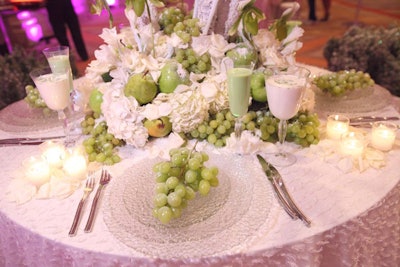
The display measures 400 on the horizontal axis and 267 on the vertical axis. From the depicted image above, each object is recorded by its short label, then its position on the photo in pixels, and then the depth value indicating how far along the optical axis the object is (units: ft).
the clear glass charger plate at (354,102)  4.63
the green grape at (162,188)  2.86
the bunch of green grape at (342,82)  4.85
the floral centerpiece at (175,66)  4.01
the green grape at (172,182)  2.87
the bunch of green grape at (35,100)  5.03
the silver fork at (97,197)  2.95
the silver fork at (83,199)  2.92
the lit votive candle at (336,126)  4.02
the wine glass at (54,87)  3.98
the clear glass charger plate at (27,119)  4.74
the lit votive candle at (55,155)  3.78
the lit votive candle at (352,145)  3.66
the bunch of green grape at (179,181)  2.80
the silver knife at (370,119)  4.36
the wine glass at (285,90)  3.40
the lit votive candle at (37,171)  3.50
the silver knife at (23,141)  4.39
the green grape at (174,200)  2.77
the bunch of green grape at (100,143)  3.92
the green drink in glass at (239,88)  3.40
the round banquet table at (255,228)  2.69
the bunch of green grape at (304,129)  3.91
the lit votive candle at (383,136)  3.75
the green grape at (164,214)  2.75
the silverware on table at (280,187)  2.93
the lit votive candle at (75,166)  3.60
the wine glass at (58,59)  4.24
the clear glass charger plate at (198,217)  2.70
